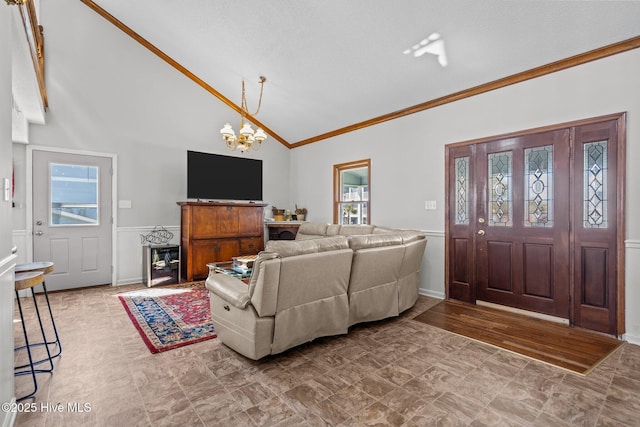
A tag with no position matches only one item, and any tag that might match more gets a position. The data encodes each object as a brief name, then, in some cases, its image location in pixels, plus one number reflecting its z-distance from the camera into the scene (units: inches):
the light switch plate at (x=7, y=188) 65.3
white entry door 177.3
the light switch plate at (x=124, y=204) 200.1
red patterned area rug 117.7
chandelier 165.9
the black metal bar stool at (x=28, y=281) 80.6
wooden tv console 205.6
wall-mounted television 213.8
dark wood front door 123.8
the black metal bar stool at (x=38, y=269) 92.4
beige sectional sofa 95.0
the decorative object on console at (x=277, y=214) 266.8
